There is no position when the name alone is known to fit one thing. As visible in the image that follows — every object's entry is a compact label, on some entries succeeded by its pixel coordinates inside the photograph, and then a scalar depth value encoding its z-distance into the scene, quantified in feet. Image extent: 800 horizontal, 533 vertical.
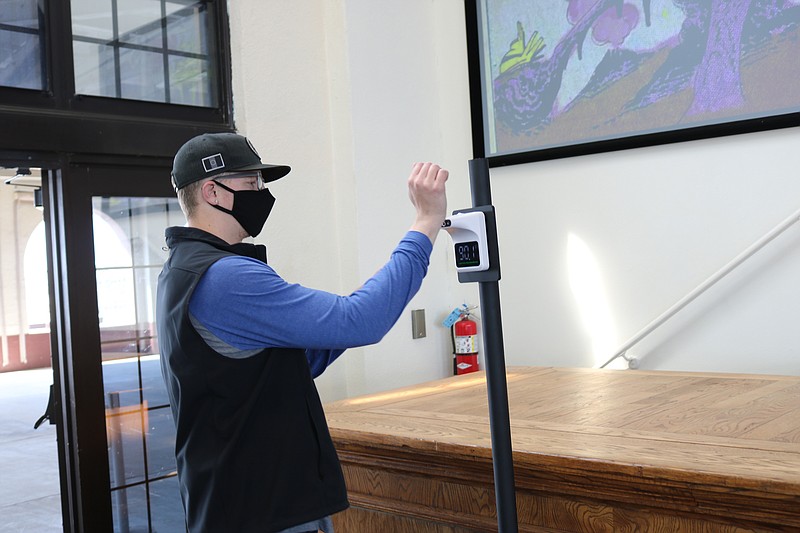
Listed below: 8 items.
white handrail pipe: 10.12
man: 4.67
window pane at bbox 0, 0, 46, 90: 8.91
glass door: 9.25
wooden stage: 4.86
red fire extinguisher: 12.97
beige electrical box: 12.87
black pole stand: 3.74
